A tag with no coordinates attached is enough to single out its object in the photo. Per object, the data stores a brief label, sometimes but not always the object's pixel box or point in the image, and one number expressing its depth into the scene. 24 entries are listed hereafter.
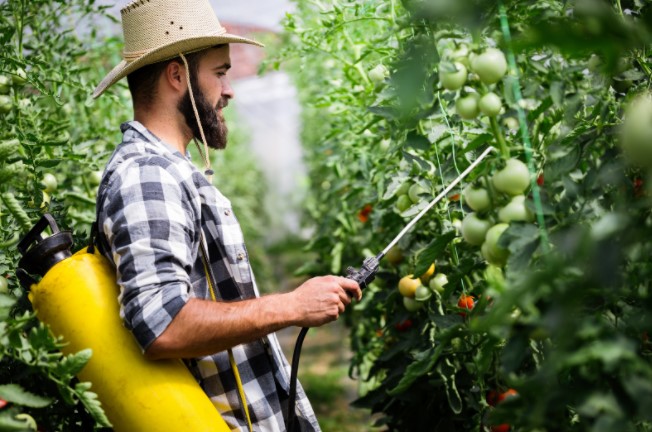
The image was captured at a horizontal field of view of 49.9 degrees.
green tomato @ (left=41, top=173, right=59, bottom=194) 1.84
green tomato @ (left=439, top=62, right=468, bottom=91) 1.09
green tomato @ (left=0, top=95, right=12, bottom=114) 1.71
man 1.28
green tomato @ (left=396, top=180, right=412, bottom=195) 1.73
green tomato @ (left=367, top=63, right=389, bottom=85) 1.81
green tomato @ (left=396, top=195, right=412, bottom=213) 1.72
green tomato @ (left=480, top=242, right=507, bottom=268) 1.04
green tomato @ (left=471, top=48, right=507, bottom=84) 1.04
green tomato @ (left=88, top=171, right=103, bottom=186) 2.14
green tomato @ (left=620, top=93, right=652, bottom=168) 0.77
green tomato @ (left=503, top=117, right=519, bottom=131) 1.66
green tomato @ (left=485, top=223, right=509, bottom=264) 1.01
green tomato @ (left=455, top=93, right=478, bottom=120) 1.11
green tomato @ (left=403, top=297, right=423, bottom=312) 1.82
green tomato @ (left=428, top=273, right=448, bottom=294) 1.67
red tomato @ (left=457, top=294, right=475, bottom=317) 1.57
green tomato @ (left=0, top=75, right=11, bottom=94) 1.72
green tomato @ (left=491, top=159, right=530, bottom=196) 1.03
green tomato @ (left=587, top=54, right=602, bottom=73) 1.27
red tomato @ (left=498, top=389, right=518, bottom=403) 1.60
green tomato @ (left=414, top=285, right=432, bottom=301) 1.70
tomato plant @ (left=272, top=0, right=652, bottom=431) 0.79
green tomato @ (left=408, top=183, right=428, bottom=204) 1.66
